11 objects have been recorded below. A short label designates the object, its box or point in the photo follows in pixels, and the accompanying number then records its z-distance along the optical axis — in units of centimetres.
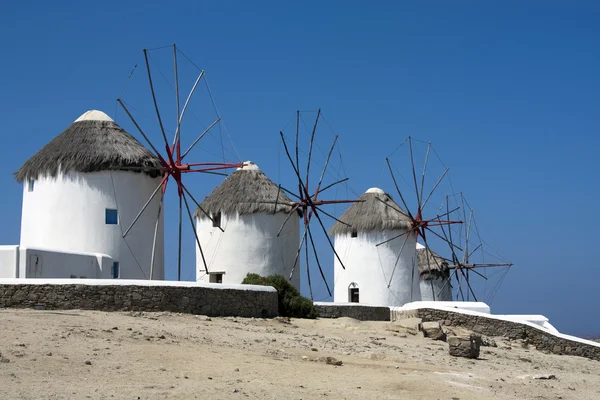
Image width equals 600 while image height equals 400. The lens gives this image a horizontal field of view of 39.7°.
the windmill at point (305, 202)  3169
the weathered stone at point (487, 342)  1951
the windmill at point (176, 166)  2366
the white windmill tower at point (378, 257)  3728
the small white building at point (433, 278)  4284
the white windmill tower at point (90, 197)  2484
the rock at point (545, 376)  1421
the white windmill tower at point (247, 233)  3108
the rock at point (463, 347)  1579
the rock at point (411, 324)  2042
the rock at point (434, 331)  1898
